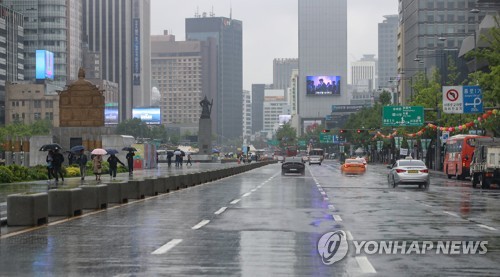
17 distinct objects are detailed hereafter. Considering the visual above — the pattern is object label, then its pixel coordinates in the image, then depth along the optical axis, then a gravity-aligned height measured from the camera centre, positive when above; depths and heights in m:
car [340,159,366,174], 75.56 -3.05
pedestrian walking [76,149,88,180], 49.45 -1.70
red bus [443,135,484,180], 60.16 -1.59
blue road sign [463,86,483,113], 57.97 +2.29
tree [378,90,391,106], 136.00 +5.52
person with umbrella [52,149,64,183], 44.47 -1.54
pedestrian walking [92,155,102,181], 49.07 -1.96
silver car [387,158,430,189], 43.50 -2.11
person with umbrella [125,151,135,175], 60.38 -1.96
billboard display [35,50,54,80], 182.31 +14.66
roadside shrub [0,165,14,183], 46.12 -2.34
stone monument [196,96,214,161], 129.75 -0.54
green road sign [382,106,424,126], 82.38 +1.65
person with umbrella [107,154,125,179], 51.16 -1.91
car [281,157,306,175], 70.50 -2.77
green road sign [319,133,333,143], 185.38 -1.17
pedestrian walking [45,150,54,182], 44.25 -1.52
